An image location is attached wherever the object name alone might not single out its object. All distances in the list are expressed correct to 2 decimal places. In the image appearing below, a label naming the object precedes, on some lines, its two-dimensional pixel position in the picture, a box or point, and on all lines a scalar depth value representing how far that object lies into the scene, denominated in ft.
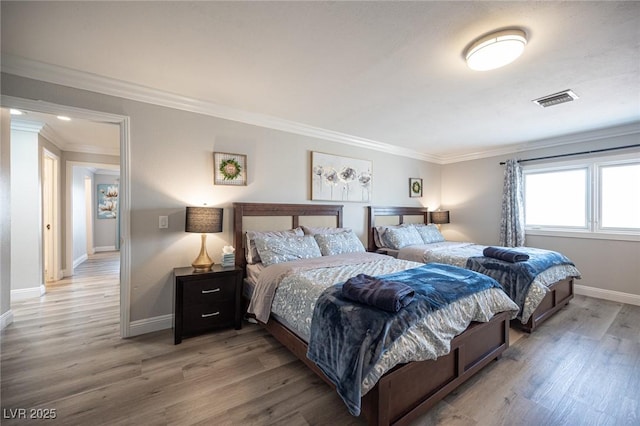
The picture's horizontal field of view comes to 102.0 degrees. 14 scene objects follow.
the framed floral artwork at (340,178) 12.62
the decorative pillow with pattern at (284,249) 9.12
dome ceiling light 5.63
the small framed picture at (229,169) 10.03
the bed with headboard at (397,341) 4.75
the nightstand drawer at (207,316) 8.21
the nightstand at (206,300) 8.09
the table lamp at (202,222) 8.57
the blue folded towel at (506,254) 9.59
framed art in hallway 25.02
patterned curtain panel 14.64
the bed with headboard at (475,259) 8.99
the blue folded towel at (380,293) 4.97
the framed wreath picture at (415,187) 16.99
